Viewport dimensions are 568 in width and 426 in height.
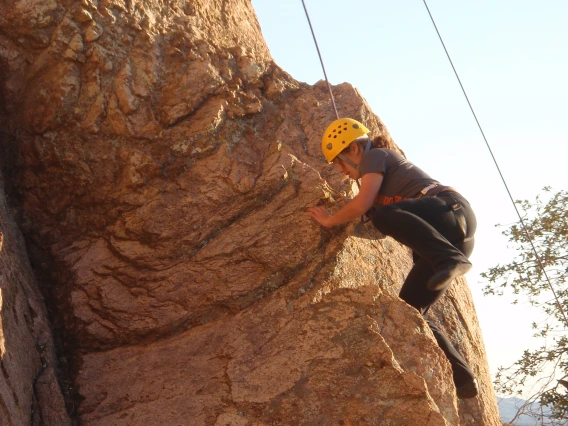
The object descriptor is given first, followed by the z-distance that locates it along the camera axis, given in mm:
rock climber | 4789
